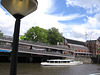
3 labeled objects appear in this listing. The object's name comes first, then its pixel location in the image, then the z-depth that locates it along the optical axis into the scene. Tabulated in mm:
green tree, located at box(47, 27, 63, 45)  43031
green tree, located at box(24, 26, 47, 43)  38459
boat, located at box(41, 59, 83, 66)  26067
